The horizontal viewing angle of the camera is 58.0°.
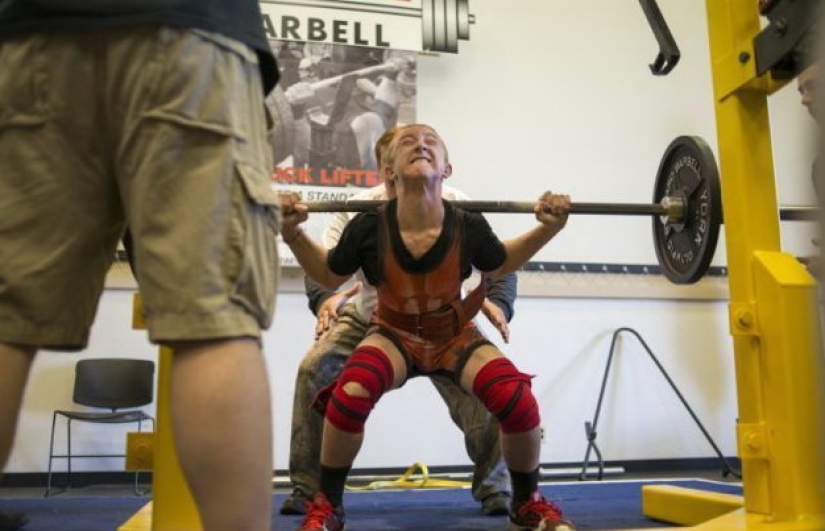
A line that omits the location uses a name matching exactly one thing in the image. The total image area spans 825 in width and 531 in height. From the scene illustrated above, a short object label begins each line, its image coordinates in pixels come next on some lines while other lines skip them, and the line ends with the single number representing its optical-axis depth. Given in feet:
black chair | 11.49
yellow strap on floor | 9.89
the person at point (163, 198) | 2.31
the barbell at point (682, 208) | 6.22
